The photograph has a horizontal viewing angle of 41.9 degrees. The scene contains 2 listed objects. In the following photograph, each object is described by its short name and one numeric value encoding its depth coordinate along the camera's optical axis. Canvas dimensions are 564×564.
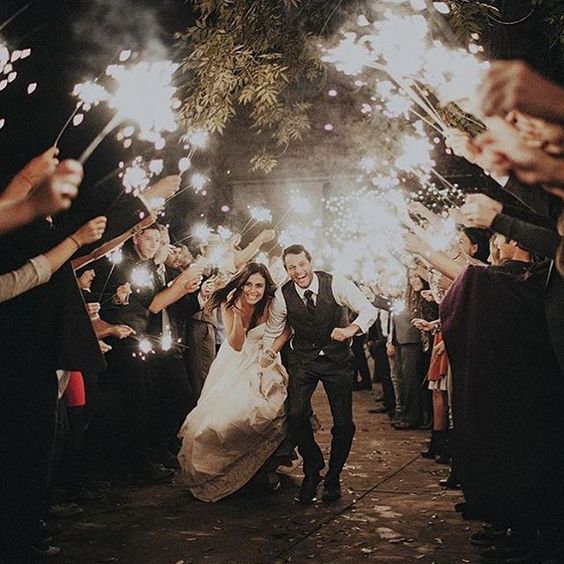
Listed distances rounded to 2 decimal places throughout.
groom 7.27
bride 7.34
